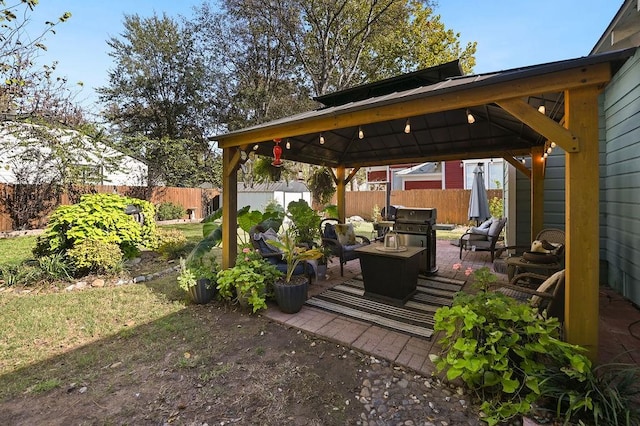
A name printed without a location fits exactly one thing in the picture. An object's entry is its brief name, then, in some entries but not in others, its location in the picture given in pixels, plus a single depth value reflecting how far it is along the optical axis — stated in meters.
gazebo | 2.17
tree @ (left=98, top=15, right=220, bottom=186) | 17.06
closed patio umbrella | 8.87
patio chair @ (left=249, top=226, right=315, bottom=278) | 4.43
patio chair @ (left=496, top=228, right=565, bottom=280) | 3.55
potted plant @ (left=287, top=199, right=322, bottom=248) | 6.17
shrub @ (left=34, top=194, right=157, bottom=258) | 5.05
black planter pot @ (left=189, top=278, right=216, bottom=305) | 4.08
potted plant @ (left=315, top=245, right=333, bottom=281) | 5.16
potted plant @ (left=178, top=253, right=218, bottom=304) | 4.05
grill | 5.27
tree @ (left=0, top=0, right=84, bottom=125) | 4.84
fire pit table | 3.91
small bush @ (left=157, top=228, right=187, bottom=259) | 6.69
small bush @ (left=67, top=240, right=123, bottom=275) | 4.93
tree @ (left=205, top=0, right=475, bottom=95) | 12.08
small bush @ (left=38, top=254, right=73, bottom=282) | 4.88
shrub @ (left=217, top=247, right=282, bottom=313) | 3.76
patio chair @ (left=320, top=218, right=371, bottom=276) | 5.49
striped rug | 3.40
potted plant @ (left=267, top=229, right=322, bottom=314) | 3.73
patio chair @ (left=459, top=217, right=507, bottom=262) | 6.26
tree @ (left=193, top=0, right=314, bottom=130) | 14.80
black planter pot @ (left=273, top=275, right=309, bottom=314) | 3.72
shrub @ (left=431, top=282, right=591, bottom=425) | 1.98
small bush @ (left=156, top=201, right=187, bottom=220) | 14.26
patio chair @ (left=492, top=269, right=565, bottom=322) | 2.44
